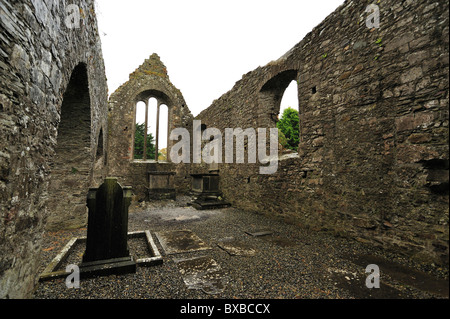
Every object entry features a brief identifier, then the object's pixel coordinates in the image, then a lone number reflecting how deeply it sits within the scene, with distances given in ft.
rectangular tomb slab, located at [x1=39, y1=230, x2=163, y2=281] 7.25
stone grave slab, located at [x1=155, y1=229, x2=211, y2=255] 10.31
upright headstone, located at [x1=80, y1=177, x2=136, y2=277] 7.96
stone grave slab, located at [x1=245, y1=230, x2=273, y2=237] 12.69
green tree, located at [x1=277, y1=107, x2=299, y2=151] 53.11
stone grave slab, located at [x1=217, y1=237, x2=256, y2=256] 9.84
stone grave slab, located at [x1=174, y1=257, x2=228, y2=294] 6.87
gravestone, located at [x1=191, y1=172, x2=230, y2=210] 23.15
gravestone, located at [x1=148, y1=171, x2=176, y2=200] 27.43
